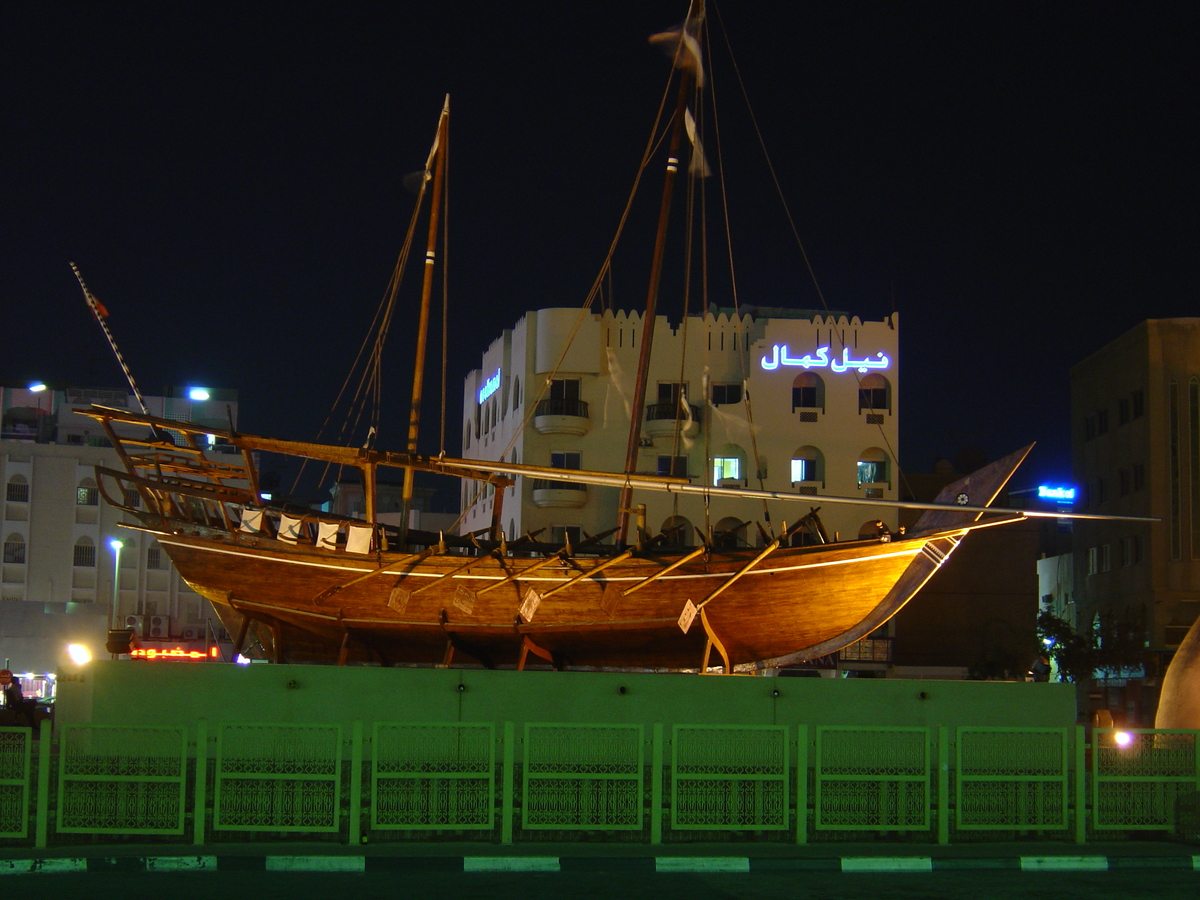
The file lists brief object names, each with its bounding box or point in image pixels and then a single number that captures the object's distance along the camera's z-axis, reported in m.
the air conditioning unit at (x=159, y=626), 68.88
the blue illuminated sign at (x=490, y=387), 51.78
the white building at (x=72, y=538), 66.81
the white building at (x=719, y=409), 46.31
